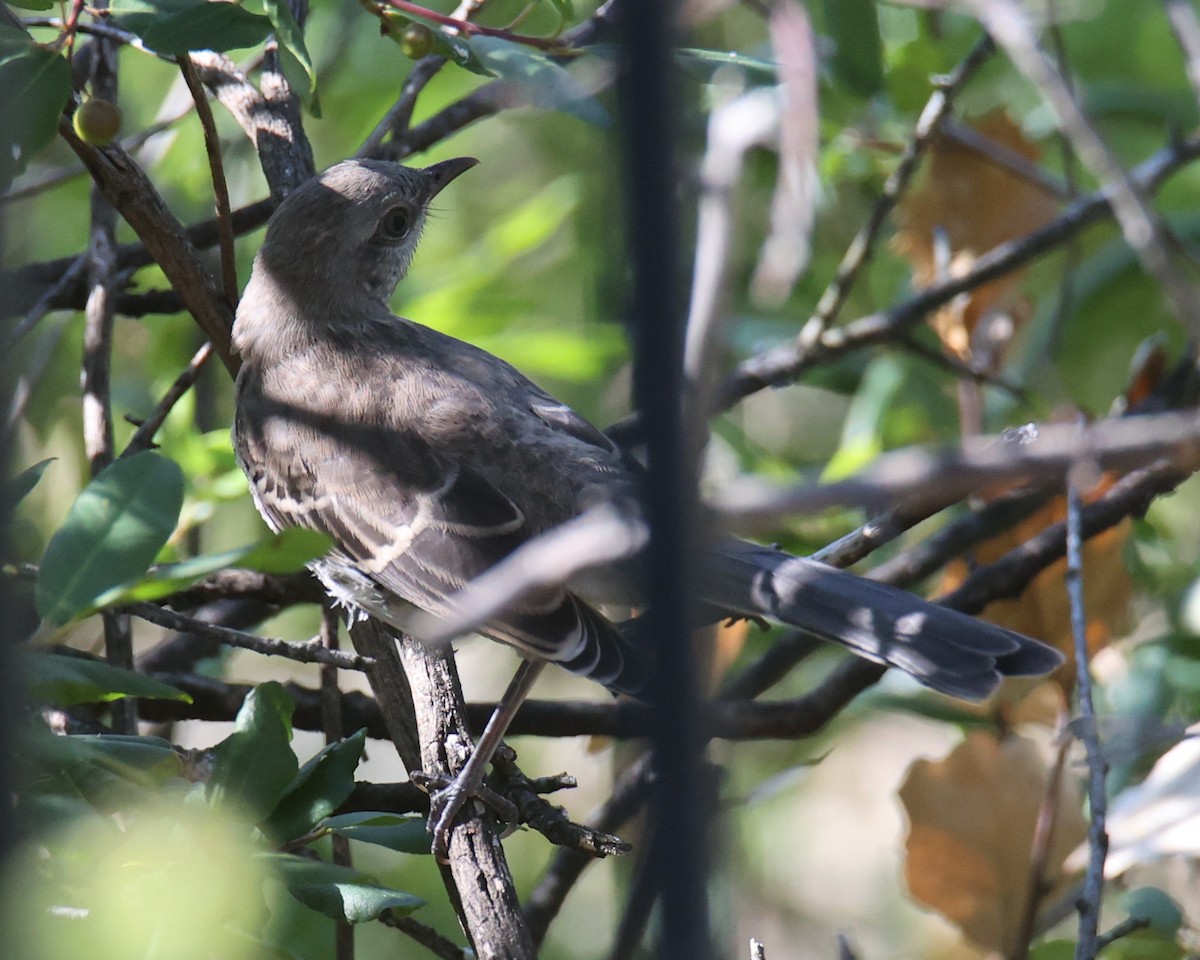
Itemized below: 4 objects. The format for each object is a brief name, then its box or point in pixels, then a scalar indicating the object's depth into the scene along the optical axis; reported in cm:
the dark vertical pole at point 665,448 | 198
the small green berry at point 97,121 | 414
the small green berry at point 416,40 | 418
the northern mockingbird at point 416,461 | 475
